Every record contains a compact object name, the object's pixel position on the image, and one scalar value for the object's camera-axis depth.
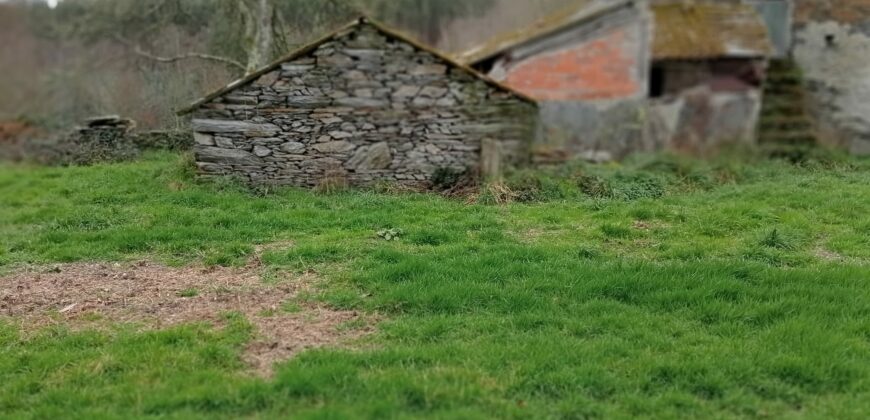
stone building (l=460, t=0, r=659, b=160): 12.32
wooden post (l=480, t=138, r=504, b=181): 9.99
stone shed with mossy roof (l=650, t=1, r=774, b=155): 12.30
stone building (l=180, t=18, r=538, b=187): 9.34
